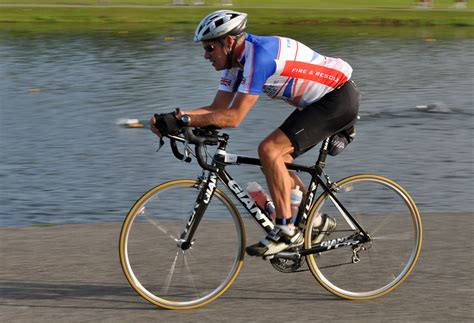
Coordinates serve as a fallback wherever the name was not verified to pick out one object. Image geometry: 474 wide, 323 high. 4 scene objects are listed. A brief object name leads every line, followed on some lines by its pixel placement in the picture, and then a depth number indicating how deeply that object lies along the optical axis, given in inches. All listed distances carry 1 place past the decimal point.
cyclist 468.1
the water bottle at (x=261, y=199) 497.4
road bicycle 478.0
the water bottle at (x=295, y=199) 499.5
